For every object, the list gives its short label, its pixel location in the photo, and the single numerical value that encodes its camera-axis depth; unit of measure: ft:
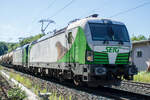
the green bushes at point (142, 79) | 50.90
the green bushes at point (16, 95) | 22.64
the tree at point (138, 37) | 193.77
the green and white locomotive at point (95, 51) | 28.91
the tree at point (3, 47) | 447.38
